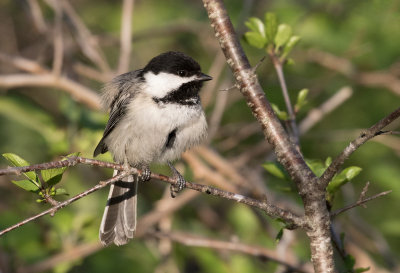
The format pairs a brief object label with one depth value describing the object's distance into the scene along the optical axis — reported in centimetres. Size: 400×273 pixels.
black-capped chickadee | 389
